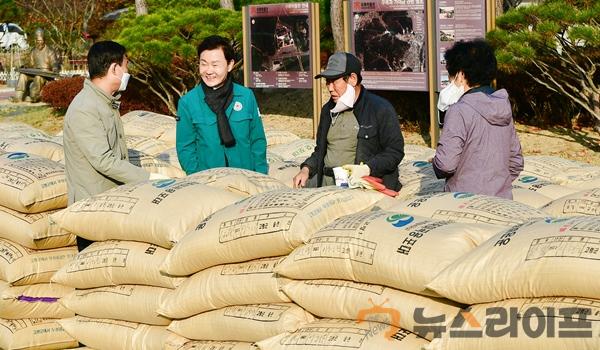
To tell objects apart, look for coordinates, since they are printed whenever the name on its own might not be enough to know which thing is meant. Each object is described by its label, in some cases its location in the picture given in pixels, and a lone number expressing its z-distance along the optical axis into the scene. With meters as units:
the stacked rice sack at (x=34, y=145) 11.37
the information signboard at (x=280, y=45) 22.22
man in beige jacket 7.99
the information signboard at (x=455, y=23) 19.03
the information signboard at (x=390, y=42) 20.32
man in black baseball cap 8.02
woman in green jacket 8.69
